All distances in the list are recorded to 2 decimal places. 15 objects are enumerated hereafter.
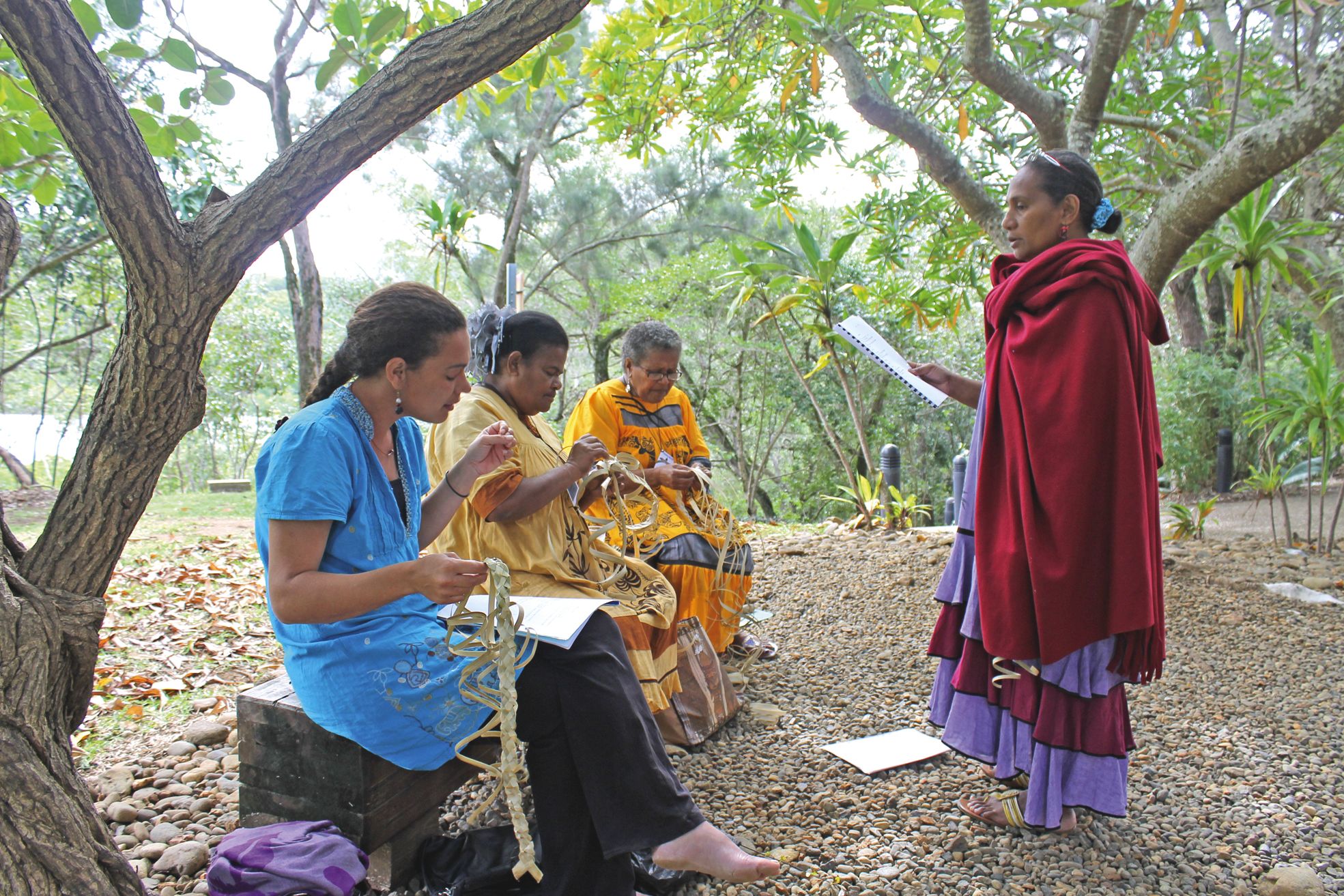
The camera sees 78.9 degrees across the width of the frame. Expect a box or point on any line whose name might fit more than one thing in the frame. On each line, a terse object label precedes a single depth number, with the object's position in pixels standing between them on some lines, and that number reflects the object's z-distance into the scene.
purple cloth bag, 1.67
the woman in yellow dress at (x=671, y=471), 3.09
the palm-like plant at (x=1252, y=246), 4.14
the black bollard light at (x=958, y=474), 6.89
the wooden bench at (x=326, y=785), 1.84
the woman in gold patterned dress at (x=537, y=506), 2.36
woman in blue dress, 1.66
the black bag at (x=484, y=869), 1.89
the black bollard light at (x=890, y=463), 7.31
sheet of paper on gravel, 2.62
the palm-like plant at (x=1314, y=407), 4.43
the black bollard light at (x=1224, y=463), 7.60
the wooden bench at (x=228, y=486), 11.14
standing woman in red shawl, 1.99
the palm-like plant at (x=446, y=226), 5.81
